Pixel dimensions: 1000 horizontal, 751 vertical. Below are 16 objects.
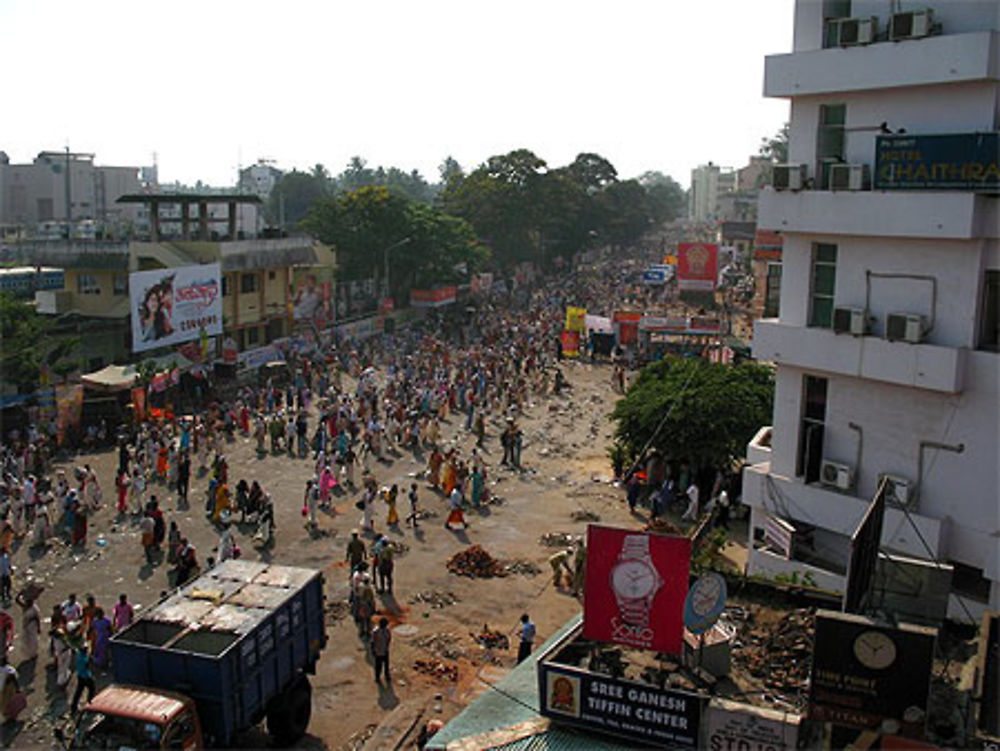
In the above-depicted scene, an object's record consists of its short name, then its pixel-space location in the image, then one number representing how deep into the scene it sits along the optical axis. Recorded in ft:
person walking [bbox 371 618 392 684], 44.11
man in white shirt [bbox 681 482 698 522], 69.46
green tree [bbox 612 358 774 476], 70.74
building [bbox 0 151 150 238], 304.30
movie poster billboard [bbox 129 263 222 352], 101.45
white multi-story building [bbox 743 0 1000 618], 40.14
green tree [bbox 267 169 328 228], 375.25
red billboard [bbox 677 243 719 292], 168.35
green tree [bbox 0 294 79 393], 89.71
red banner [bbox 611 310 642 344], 143.84
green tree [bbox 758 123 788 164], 434.26
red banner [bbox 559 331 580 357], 137.90
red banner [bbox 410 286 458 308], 173.68
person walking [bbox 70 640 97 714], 40.78
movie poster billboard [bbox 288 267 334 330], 141.08
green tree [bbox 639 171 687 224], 476.95
